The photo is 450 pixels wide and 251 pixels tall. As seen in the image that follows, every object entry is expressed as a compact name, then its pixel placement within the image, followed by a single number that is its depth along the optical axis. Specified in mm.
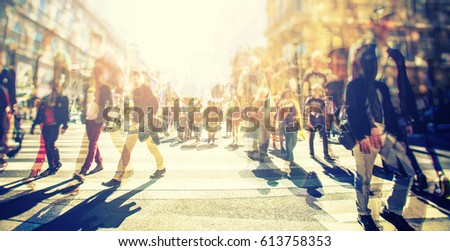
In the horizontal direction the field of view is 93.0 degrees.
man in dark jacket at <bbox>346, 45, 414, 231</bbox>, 2389
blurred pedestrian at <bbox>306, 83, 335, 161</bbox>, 5180
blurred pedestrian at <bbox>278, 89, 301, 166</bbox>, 4297
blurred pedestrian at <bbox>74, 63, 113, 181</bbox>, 3818
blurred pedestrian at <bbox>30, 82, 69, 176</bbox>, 3916
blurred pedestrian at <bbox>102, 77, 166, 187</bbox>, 3816
